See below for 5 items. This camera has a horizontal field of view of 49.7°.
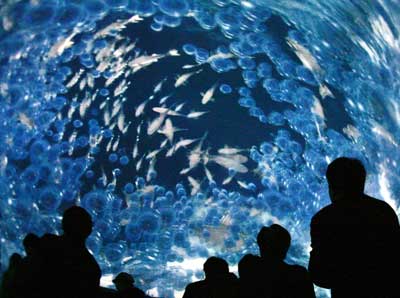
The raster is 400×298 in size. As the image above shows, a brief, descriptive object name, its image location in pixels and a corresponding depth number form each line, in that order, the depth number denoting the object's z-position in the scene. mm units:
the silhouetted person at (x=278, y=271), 2664
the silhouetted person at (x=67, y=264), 2570
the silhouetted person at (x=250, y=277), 2721
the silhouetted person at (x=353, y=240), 2174
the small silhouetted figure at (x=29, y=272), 2482
